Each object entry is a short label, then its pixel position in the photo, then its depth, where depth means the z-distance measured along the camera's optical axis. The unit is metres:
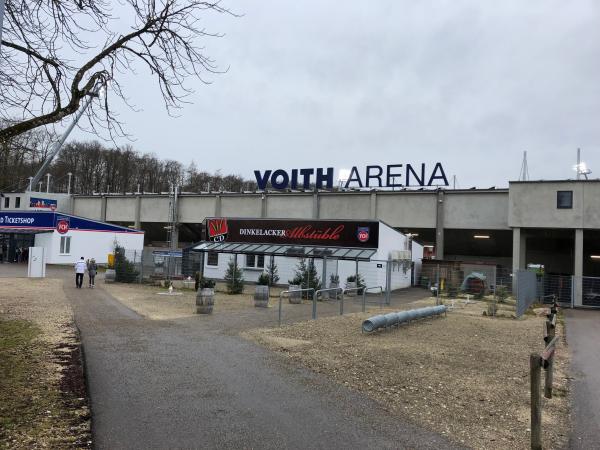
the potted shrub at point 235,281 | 24.80
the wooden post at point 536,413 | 5.25
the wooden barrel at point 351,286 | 25.66
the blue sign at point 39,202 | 62.09
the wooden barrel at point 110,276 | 28.62
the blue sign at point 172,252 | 38.62
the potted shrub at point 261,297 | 18.47
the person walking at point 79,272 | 23.67
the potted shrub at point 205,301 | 15.57
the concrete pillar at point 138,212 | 57.06
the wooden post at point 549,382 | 7.55
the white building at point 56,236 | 41.84
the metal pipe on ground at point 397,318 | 12.67
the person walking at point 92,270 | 24.64
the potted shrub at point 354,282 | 25.76
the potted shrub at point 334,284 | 23.57
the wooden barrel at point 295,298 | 20.39
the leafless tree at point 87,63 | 7.15
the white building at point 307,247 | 29.22
